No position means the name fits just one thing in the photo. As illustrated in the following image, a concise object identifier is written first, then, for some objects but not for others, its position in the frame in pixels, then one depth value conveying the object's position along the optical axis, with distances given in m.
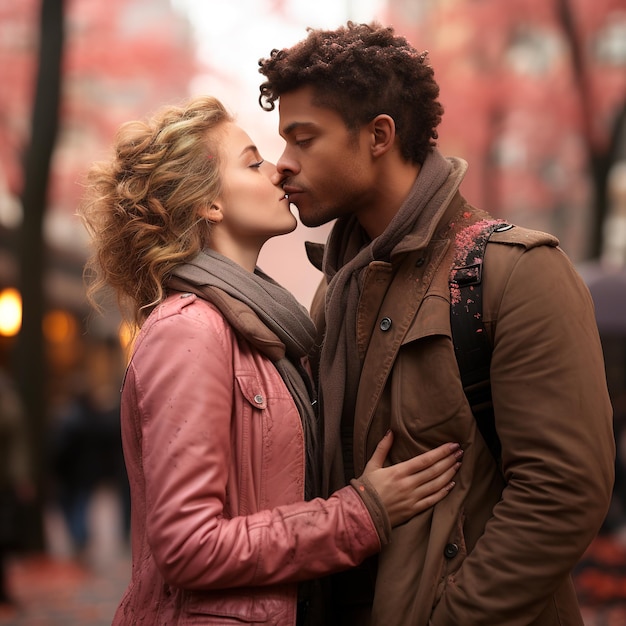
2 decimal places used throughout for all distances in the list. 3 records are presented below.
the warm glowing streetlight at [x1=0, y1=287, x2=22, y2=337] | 17.52
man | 2.86
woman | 2.84
